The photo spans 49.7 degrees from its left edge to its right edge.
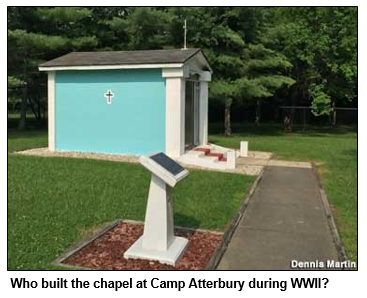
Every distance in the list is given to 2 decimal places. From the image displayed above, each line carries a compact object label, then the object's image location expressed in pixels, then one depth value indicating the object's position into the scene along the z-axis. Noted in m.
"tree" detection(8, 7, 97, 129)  20.05
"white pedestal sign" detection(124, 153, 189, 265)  4.60
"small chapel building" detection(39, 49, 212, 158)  11.92
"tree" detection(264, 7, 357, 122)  22.27
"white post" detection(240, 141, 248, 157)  13.98
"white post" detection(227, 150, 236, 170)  11.09
